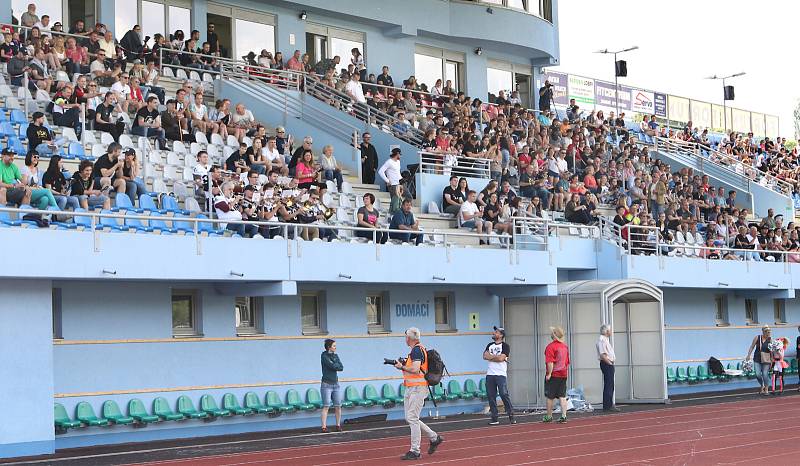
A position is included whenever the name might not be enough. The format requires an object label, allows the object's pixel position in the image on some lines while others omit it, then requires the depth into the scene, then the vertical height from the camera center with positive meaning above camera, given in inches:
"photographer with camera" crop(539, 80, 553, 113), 1712.6 +275.1
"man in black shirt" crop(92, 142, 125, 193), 877.8 +102.6
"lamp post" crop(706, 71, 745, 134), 2696.9 +420.9
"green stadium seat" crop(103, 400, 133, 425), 845.8 -61.9
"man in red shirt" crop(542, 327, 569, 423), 923.4 -45.8
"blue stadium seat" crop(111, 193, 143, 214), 864.9 +77.5
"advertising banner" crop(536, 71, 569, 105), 2548.7 +436.1
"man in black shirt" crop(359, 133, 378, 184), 1201.4 +138.8
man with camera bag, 701.9 -43.1
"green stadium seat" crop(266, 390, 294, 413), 955.3 -65.5
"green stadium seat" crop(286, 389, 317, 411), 972.6 -66.2
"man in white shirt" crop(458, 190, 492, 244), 1157.1 +84.8
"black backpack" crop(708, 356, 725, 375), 1397.1 -70.9
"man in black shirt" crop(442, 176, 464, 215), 1181.1 +101.0
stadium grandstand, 842.2 +65.2
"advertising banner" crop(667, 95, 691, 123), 2893.7 +429.7
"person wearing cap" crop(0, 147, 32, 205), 793.6 +86.8
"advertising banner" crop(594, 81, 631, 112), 2711.6 +435.0
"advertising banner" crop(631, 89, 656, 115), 2770.7 +431.6
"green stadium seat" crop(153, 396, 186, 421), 877.2 -63.0
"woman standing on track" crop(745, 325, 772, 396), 1229.7 -55.1
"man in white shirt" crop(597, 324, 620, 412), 1051.9 -47.2
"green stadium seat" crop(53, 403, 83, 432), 812.0 -62.0
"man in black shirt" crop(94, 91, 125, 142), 993.1 +153.2
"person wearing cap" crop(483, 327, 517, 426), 968.9 -48.2
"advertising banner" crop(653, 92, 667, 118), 2844.5 +434.4
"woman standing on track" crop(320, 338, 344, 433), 910.4 -46.3
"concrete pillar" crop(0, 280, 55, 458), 776.3 -27.6
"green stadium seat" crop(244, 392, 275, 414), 940.0 -65.1
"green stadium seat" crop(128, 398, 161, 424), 862.5 -62.8
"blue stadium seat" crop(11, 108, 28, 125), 951.0 +150.2
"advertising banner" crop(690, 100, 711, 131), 2932.8 +423.2
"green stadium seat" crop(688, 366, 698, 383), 1358.3 -77.5
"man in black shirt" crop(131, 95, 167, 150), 1021.2 +153.7
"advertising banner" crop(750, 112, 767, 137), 3107.8 +419.5
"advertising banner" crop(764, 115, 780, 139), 3134.8 +418.8
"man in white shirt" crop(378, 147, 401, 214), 1182.3 +127.5
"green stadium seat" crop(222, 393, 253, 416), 924.6 -63.7
